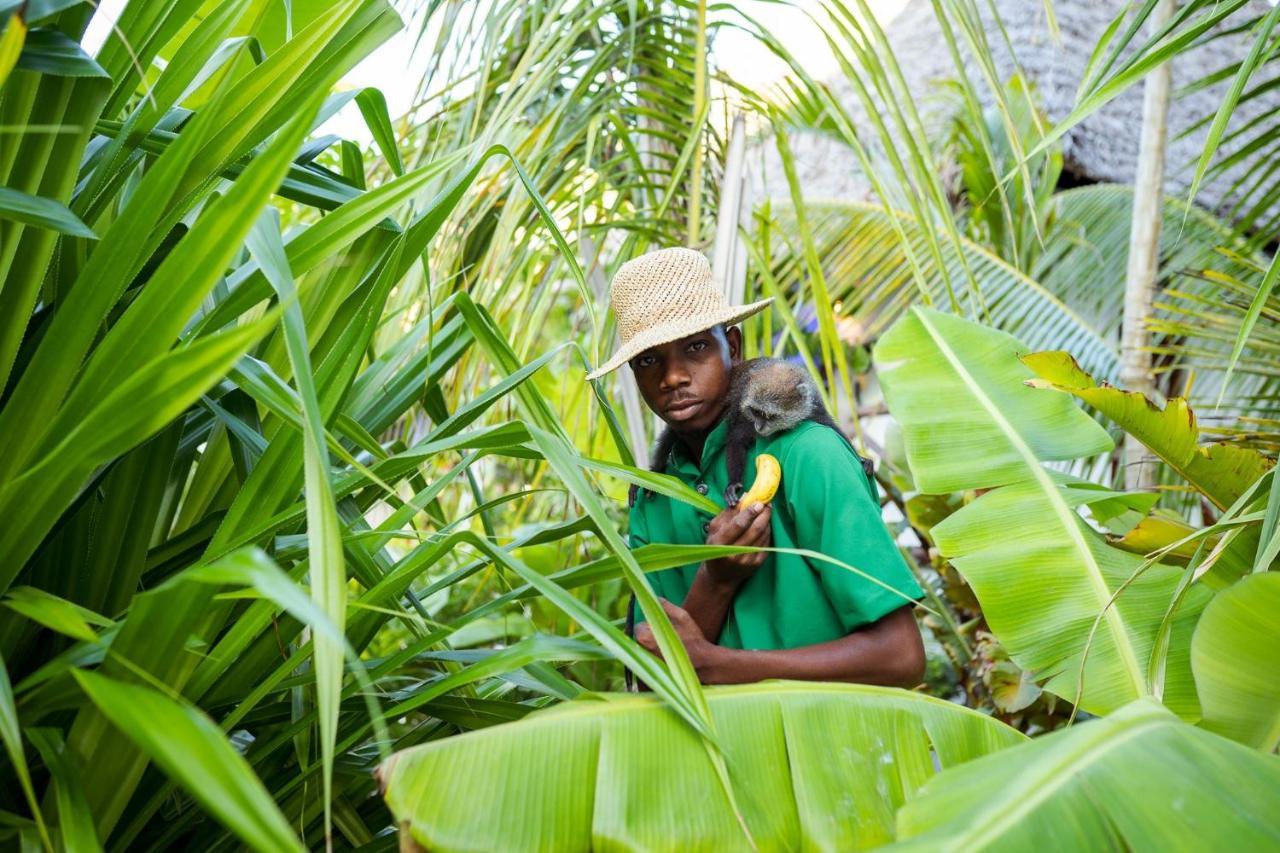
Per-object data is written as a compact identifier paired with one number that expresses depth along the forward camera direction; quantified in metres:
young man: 1.20
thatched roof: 6.00
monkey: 1.33
